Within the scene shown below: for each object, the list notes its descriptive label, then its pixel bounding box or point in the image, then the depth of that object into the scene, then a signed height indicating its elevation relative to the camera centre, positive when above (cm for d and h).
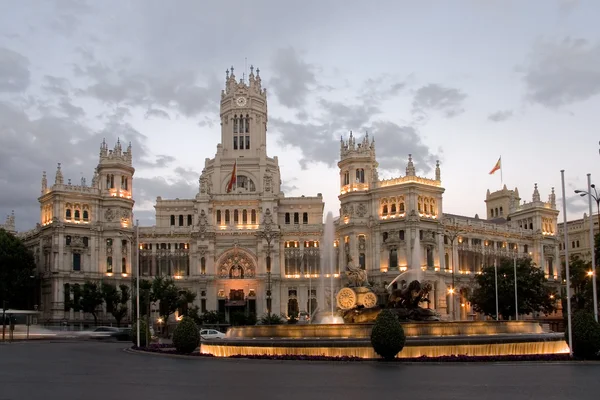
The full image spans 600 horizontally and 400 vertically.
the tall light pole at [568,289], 4038 -45
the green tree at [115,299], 11150 -119
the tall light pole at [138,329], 5709 -290
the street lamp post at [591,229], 4494 +315
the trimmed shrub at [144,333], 5825 -321
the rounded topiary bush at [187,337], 4675 -287
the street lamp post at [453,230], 11886 +844
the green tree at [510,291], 10306 -104
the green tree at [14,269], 11669 +372
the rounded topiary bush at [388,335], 3862 -248
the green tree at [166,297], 10675 -99
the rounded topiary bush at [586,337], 3962 -285
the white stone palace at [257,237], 11906 +819
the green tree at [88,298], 11169 -91
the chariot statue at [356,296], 5319 -70
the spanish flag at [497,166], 12575 +1893
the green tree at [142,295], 9881 -56
